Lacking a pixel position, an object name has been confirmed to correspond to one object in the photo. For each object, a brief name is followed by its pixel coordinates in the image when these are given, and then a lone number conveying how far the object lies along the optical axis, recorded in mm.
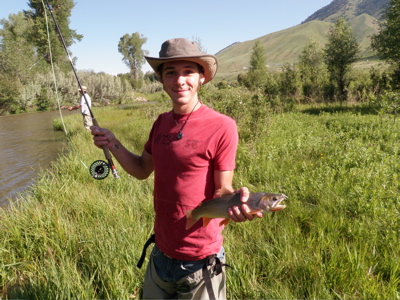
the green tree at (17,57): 38219
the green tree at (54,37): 29344
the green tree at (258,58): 53469
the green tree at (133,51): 79812
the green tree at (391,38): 17047
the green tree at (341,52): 19766
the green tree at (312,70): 22859
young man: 1719
